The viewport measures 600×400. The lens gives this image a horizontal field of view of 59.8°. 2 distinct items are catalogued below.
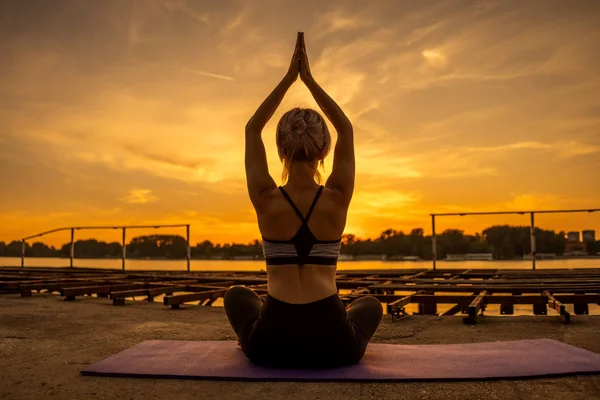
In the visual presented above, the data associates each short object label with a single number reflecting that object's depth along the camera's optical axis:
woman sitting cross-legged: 2.72
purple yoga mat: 2.76
